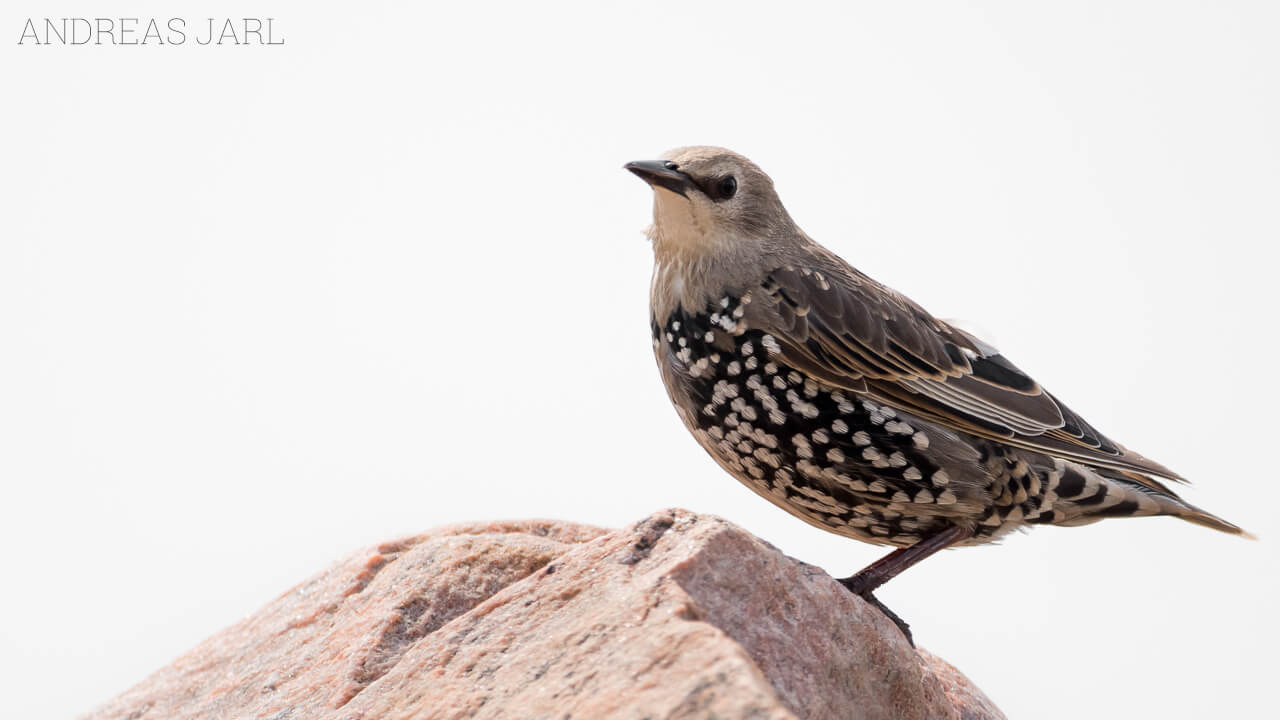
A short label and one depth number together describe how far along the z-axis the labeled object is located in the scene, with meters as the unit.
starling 8.80
